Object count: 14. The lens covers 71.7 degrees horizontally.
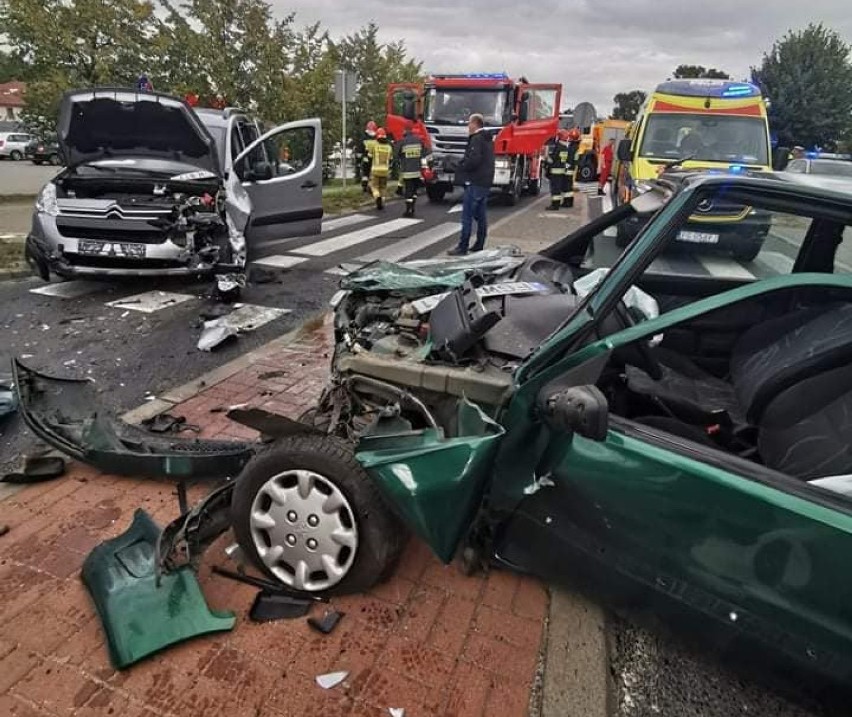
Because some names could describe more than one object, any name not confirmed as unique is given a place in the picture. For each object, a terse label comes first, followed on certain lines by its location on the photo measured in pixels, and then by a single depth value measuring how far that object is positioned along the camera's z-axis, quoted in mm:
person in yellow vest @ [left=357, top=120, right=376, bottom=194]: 13414
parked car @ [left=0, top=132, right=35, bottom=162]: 29438
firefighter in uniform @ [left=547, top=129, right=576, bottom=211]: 14930
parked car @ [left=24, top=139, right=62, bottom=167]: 26073
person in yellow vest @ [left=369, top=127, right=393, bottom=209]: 13523
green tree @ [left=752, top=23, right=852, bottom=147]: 31906
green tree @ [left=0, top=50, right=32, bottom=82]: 12000
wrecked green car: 1694
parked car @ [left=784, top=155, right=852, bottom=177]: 10366
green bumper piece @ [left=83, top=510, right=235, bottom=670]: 2097
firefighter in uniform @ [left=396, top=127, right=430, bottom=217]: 12984
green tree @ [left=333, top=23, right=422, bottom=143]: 21141
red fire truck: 14570
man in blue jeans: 8648
